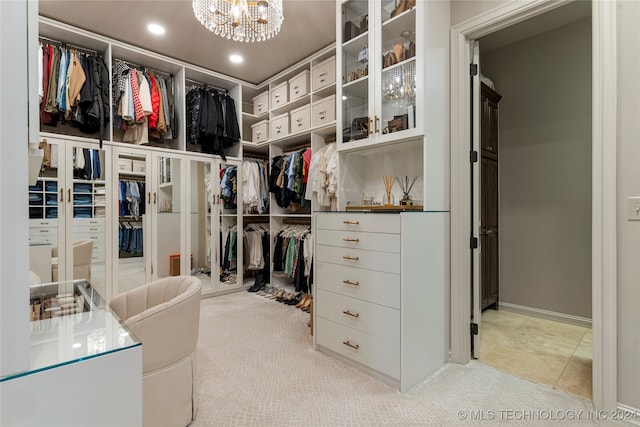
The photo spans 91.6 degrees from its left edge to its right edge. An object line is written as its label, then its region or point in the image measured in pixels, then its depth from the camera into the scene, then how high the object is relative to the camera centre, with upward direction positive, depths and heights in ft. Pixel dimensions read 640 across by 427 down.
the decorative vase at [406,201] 7.52 +0.26
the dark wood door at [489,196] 9.86 +0.49
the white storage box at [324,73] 10.75 +4.91
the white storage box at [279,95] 12.67 +4.87
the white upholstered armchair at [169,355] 4.26 -2.10
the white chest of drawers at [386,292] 6.11 -1.73
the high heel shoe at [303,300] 11.18 -3.23
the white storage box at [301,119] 11.73 +3.60
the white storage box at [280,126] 12.57 +3.54
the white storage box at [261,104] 13.66 +4.87
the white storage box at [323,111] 10.86 +3.60
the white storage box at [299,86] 11.78 +4.89
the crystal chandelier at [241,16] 7.22 +4.68
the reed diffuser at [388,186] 7.65 +0.64
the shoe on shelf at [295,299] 11.62 -3.33
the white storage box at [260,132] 13.58 +3.58
